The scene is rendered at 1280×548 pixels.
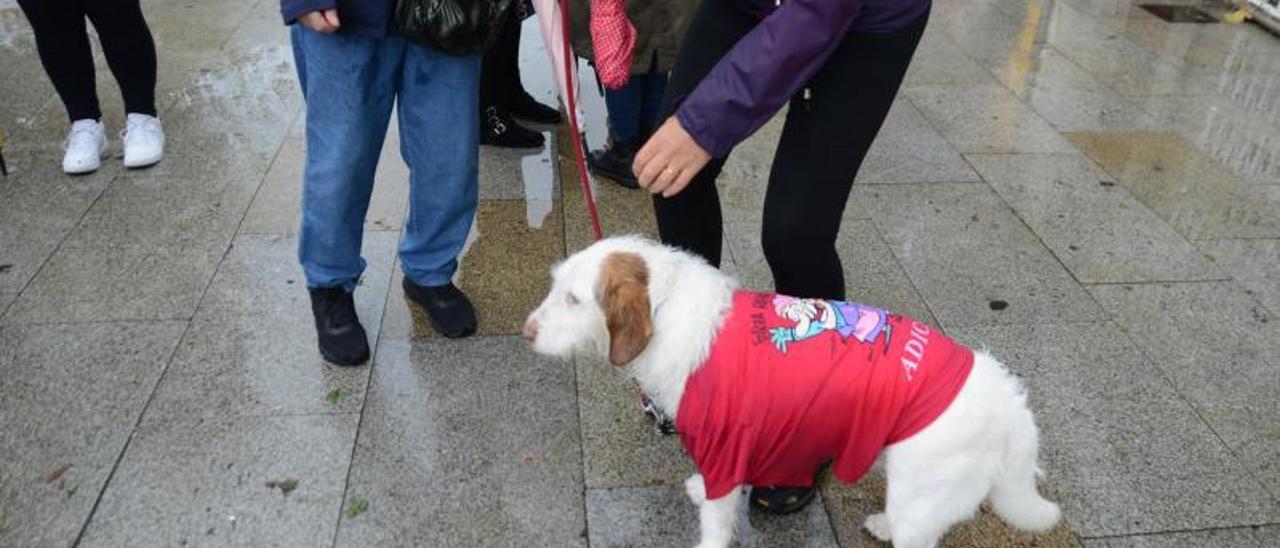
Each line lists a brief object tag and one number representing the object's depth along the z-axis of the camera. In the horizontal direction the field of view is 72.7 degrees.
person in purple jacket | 1.94
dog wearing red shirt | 1.99
